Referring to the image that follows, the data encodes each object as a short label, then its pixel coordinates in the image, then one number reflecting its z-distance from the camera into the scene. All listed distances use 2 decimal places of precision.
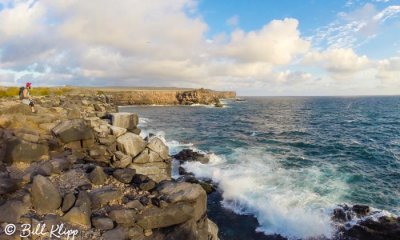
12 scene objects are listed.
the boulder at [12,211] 7.66
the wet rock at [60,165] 11.24
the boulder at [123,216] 8.18
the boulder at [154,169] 16.40
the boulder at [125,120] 20.47
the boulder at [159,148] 17.42
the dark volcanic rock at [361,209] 16.33
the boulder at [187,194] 9.32
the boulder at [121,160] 15.94
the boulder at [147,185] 10.00
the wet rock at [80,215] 7.98
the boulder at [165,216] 8.46
